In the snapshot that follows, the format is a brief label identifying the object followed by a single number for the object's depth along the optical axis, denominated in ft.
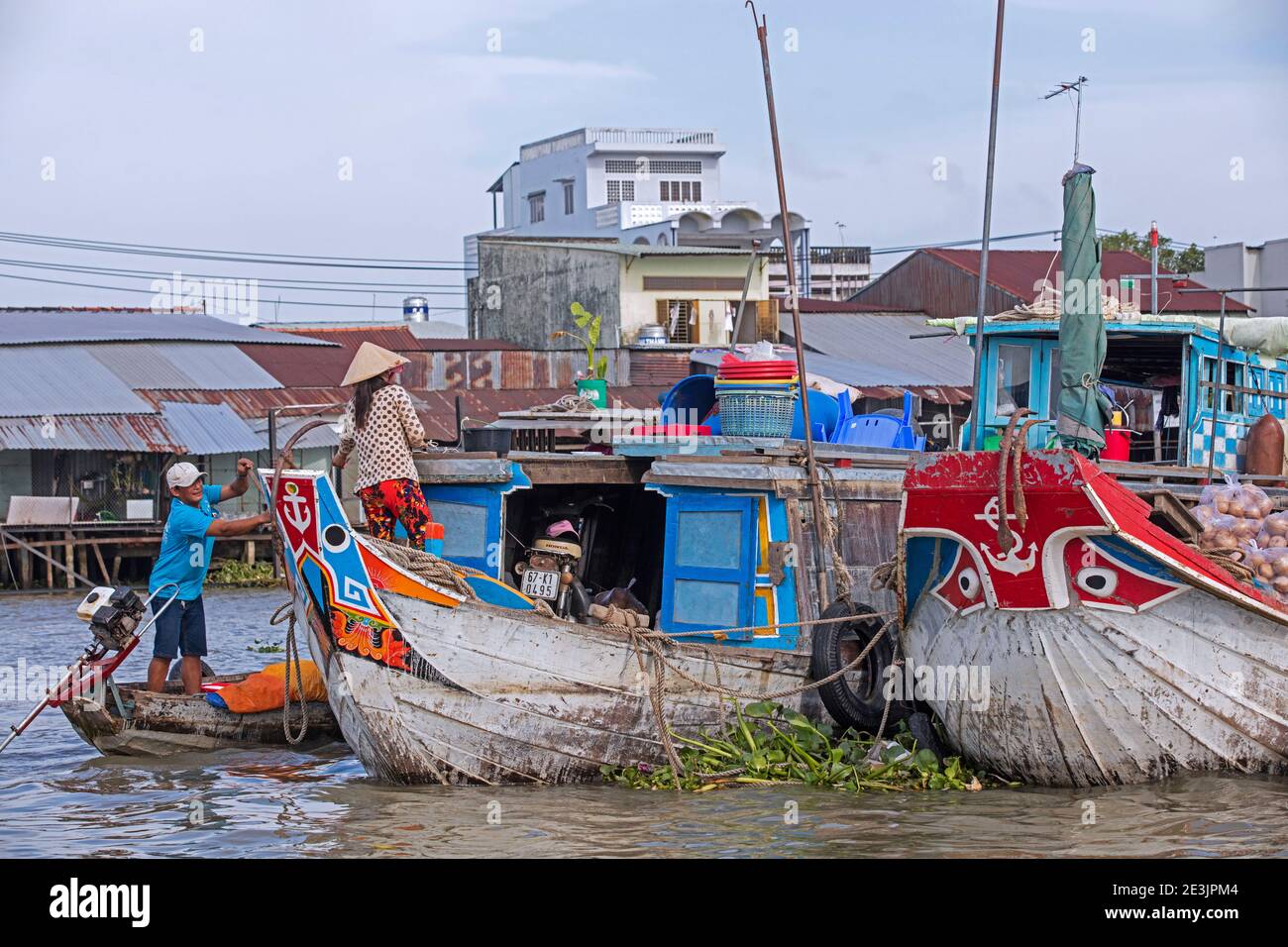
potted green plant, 85.75
